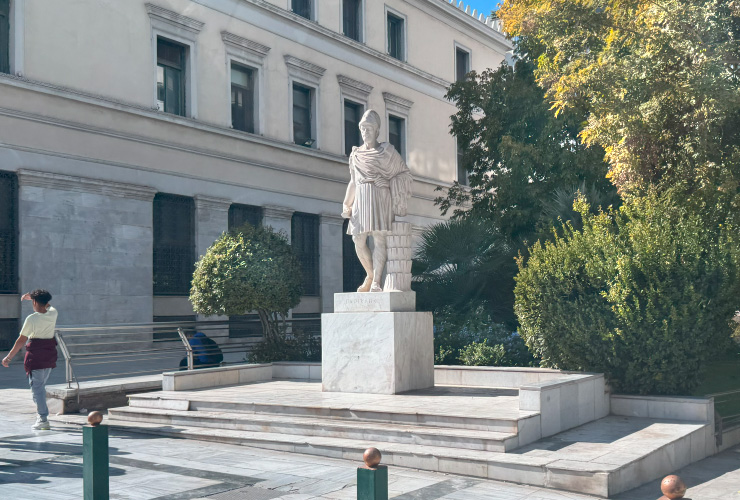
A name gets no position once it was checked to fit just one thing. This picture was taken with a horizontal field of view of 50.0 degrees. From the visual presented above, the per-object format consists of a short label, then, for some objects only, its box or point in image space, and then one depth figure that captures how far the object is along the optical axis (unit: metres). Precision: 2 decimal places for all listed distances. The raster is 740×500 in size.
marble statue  11.49
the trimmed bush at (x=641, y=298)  10.36
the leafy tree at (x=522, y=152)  19.25
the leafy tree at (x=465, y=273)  16.17
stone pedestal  10.91
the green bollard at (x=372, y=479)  3.98
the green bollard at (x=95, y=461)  5.01
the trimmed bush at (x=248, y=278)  14.77
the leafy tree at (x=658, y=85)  11.48
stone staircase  7.51
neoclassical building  20.20
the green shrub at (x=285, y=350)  15.58
